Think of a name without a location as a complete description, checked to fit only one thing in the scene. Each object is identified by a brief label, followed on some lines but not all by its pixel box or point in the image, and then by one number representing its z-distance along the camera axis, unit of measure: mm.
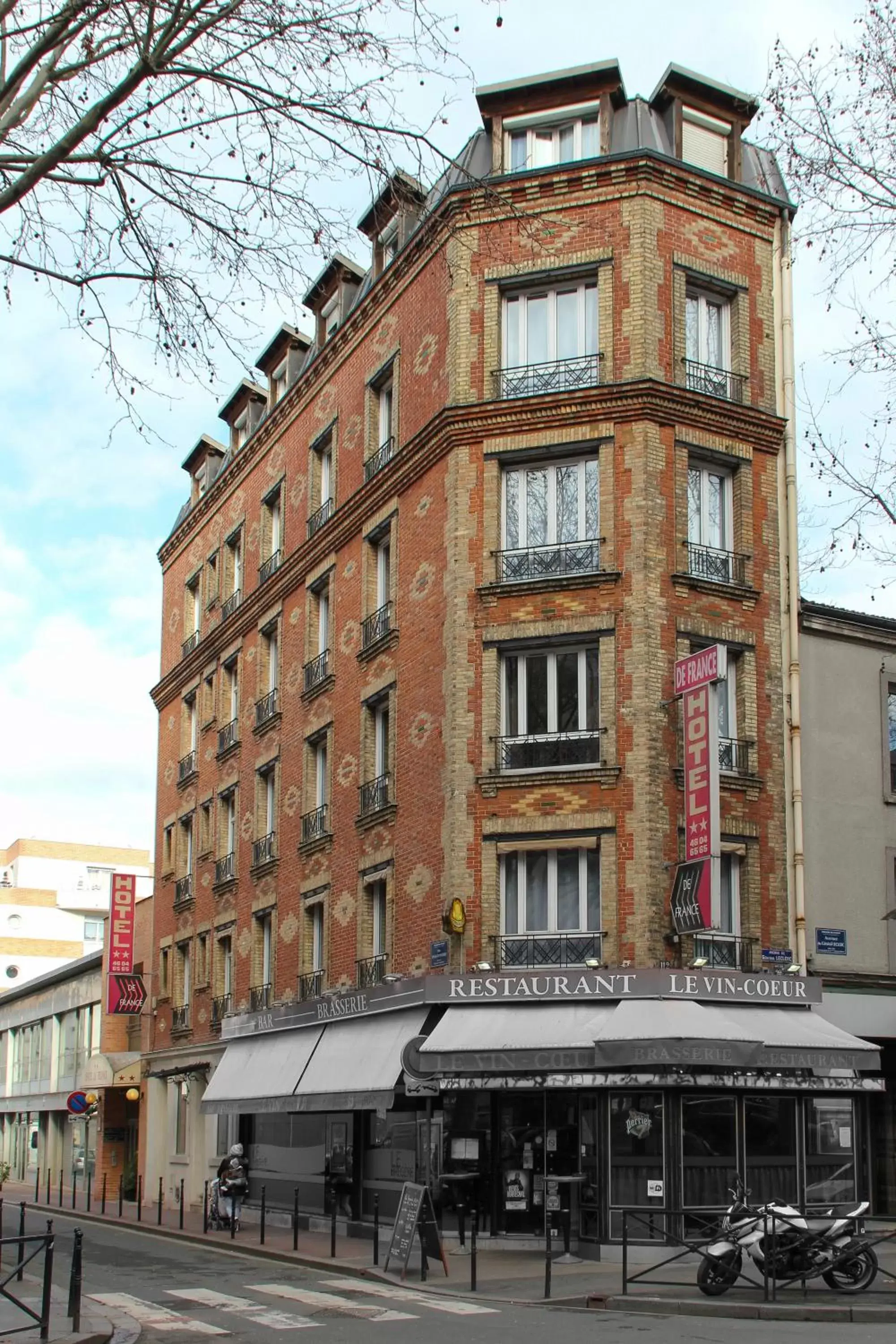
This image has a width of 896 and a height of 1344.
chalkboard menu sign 18672
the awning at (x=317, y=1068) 23422
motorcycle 15750
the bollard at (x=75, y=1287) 14180
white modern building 90312
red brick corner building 21828
